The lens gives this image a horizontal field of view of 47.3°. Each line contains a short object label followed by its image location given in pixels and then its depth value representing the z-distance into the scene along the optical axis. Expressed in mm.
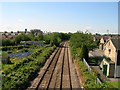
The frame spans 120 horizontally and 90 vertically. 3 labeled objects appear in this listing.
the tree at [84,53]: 26984
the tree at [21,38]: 71075
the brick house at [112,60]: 18703
